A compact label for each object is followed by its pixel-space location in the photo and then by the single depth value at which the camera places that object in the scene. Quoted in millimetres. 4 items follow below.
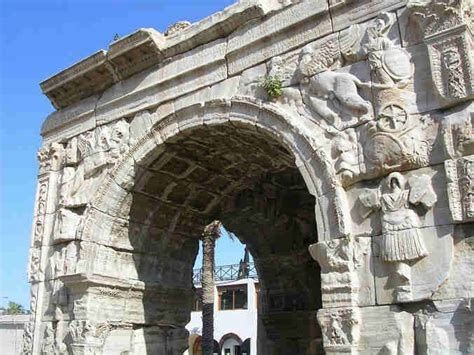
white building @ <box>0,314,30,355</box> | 14672
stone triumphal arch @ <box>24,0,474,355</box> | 4766
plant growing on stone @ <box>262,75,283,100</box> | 6098
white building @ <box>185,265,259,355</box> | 22391
